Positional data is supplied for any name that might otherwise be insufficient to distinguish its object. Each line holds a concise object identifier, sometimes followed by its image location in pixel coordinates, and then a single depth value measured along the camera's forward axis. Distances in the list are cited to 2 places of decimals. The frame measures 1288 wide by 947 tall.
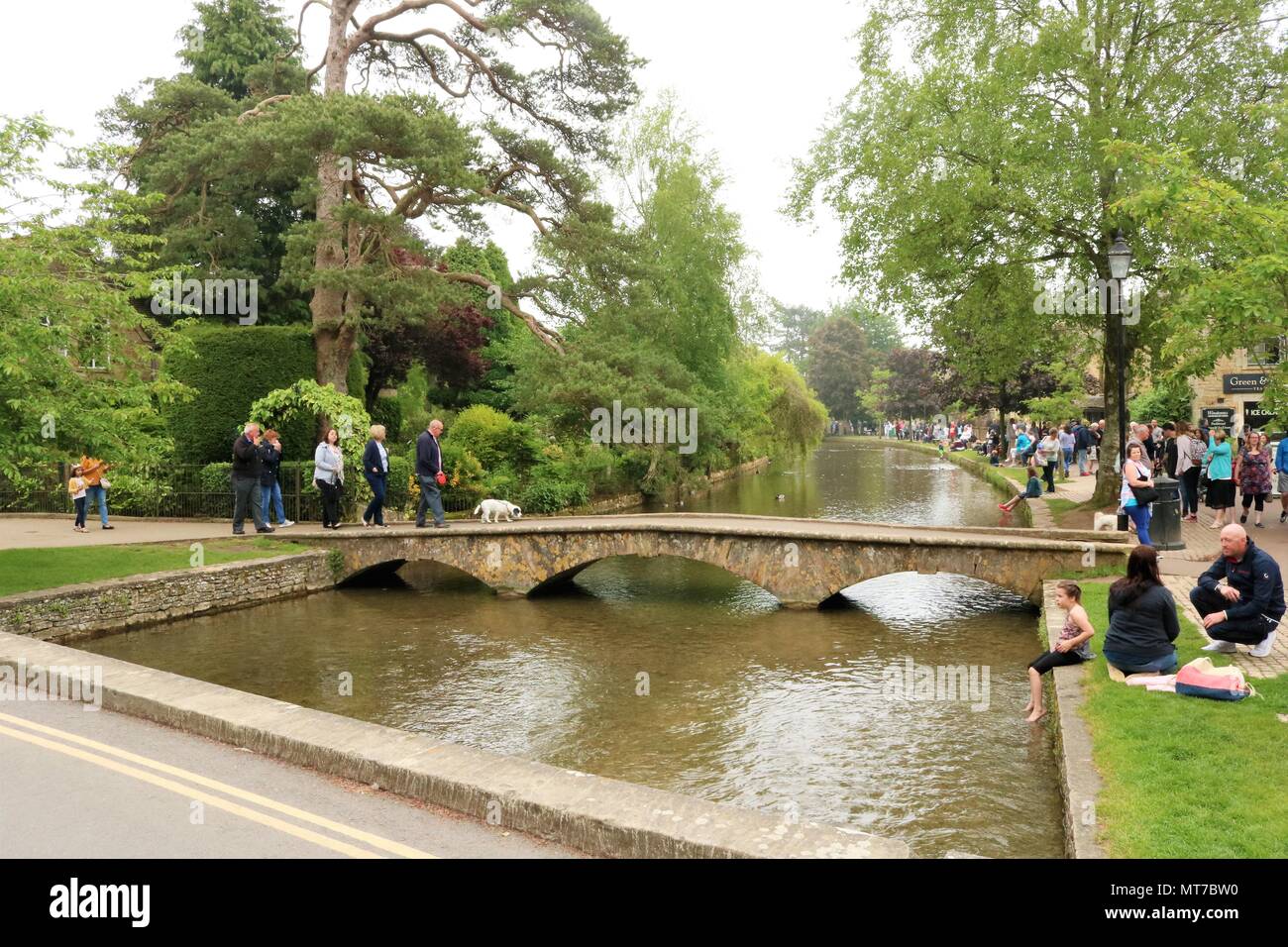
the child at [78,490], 21.09
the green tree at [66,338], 12.94
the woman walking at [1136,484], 15.20
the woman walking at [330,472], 20.06
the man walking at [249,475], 19.17
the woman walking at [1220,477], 18.36
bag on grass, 8.18
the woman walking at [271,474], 20.38
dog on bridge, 21.58
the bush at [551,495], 29.00
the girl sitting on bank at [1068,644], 9.73
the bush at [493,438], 28.91
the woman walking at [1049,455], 28.36
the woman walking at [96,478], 21.11
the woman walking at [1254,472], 18.59
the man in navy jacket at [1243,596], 9.04
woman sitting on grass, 8.87
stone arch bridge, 15.95
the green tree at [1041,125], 19.88
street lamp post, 16.17
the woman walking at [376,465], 19.63
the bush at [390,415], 33.16
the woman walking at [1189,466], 19.91
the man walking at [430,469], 18.47
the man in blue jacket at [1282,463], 20.00
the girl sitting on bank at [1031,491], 25.78
